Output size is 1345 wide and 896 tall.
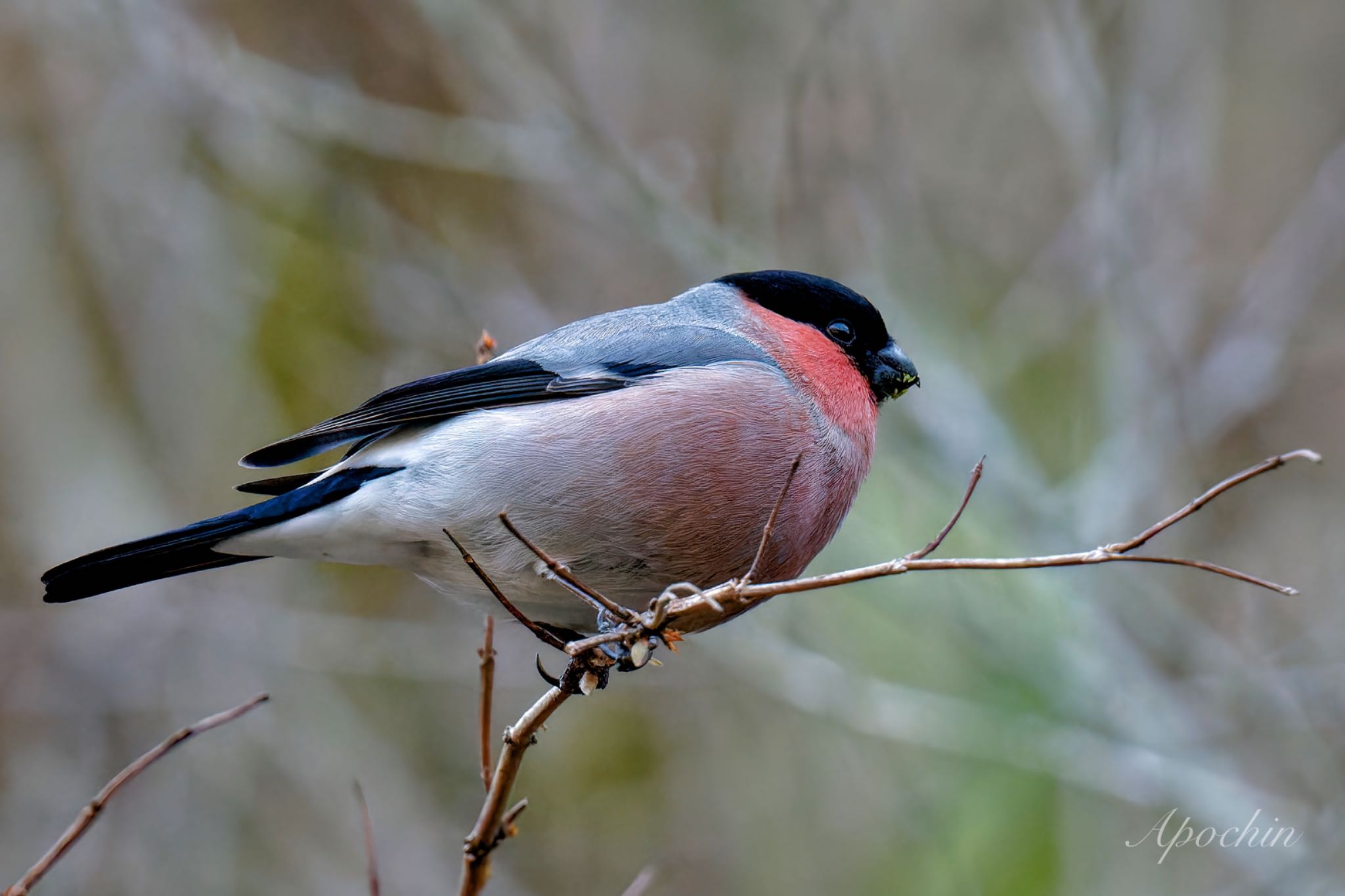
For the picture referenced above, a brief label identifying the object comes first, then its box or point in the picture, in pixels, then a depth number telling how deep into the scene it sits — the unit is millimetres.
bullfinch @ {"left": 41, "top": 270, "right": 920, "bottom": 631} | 5625
